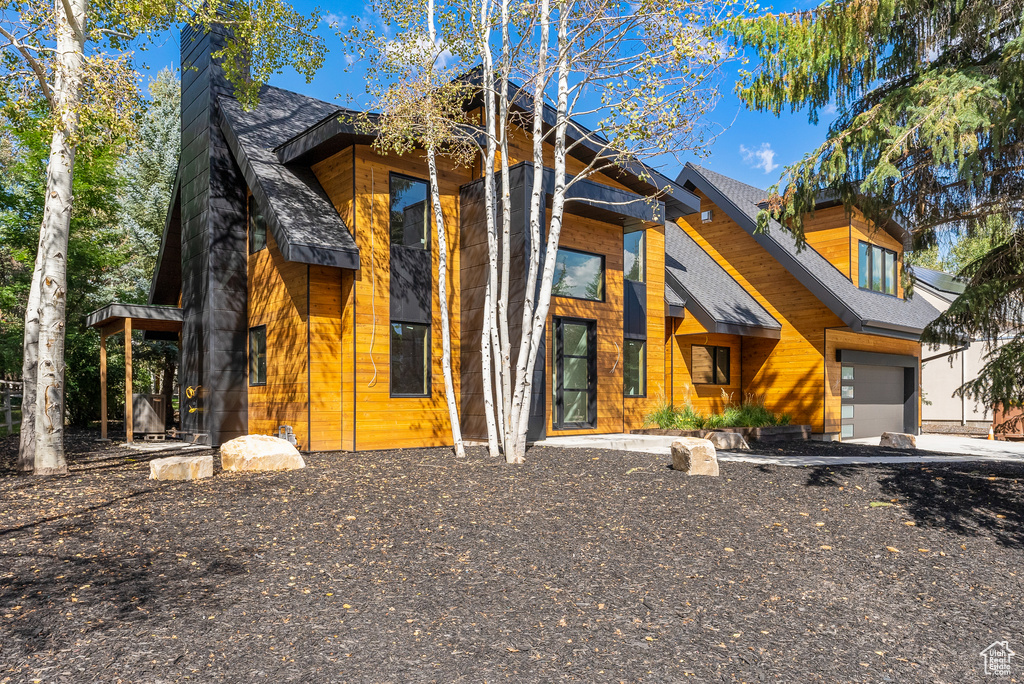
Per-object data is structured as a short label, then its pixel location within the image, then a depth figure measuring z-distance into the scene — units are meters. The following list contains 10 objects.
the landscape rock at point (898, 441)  12.98
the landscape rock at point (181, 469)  7.53
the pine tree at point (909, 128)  6.47
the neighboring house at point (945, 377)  20.30
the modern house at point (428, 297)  10.78
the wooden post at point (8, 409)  14.07
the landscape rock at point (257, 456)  8.08
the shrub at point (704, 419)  13.38
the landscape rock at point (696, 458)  7.99
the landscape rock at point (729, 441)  11.46
